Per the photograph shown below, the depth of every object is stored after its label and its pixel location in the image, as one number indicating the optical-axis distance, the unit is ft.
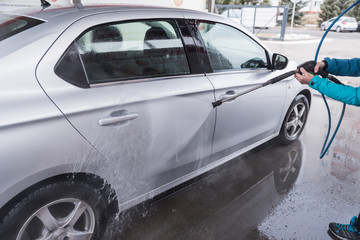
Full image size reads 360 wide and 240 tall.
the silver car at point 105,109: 5.00
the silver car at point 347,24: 83.05
